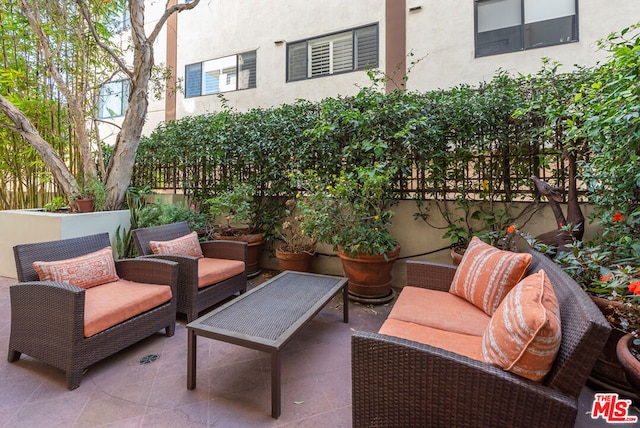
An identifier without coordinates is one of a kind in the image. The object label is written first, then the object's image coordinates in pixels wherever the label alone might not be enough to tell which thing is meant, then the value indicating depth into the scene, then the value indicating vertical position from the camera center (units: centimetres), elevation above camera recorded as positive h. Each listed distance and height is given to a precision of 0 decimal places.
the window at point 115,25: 505 +340
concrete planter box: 367 -17
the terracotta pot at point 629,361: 144 -73
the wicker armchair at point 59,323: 189 -78
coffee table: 170 -70
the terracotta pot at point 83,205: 417 +11
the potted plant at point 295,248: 394 -47
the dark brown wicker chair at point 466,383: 108 -68
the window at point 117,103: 749 +305
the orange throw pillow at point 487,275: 186 -40
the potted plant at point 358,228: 327 -16
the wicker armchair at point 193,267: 276 -51
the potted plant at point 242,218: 421 -6
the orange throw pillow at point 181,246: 307 -35
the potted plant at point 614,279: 168 -39
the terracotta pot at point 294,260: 393 -61
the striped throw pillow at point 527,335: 111 -48
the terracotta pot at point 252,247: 426 -49
